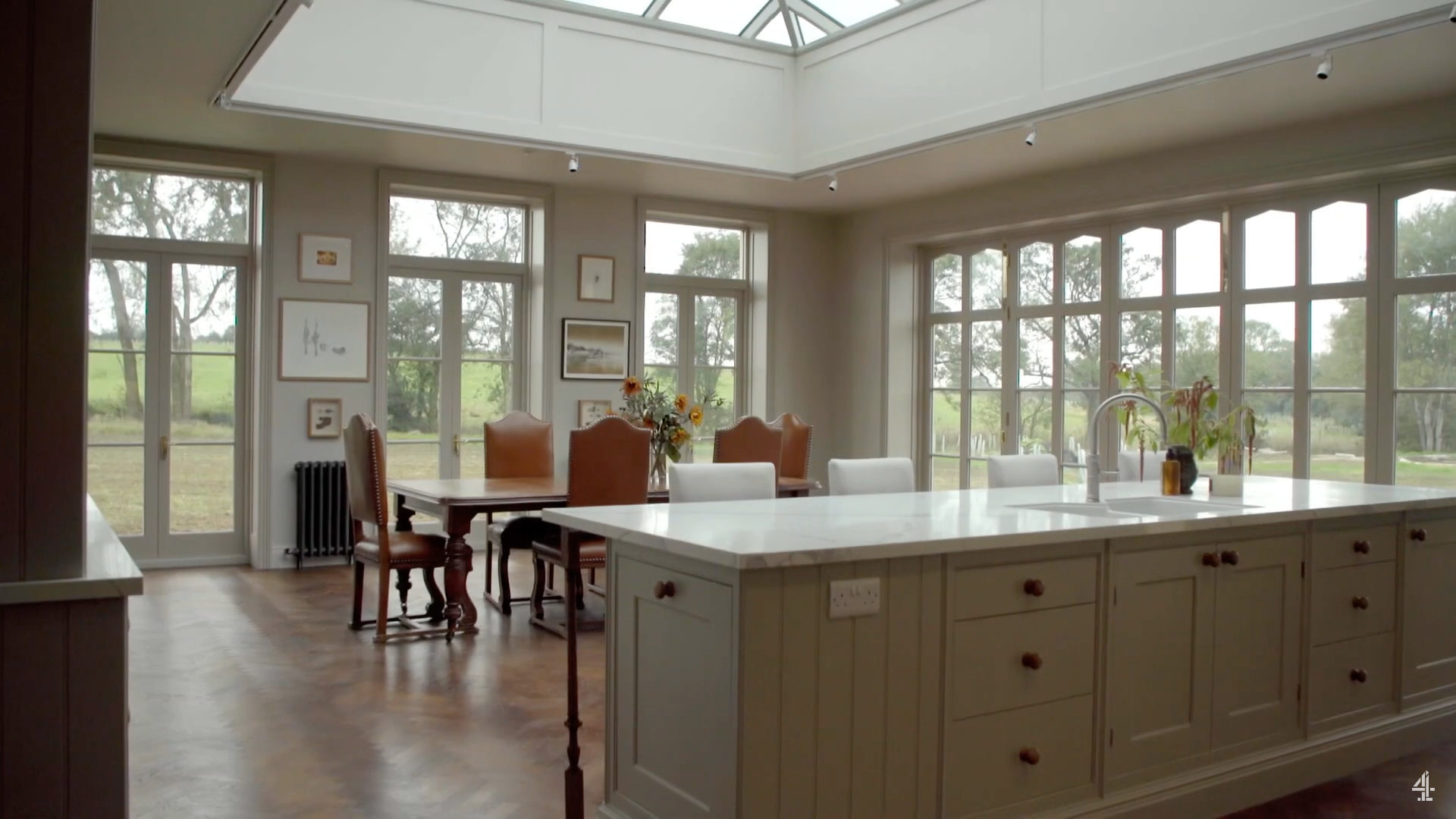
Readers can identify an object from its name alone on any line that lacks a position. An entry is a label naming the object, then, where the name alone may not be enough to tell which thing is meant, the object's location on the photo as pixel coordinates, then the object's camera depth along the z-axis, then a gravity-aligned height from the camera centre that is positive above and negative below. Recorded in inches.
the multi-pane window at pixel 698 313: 362.0 +30.4
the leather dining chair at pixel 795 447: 288.0 -11.3
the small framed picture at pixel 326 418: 302.0 -5.5
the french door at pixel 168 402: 286.0 -1.5
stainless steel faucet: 144.1 -7.8
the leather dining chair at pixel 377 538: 206.5 -27.6
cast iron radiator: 296.5 -31.2
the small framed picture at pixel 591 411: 338.8 -3.0
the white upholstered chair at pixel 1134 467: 203.6 -11.3
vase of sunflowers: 234.7 -4.0
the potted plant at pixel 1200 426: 169.8 -2.7
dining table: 204.8 -19.9
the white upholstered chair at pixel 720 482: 148.8 -11.1
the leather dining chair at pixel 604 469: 207.5 -12.9
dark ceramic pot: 166.6 -9.2
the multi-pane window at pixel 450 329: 321.7 +21.5
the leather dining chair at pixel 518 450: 259.1 -11.8
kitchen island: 97.4 -25.9
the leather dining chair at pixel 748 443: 250.8 -9.2
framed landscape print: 335.6 +16.4
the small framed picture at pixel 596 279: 337.7 +38.5
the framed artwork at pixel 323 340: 297.1 +16.2
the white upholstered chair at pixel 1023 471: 181.5 -10.9
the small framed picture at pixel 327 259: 298.5 +38.7
